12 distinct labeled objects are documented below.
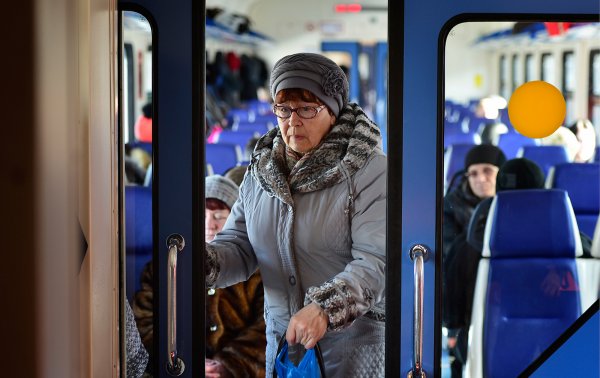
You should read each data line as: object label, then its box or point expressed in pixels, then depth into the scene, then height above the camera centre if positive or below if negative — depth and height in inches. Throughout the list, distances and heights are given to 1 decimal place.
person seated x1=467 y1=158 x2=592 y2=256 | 101.8 -3.2
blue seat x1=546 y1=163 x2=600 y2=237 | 101.6 -3.4
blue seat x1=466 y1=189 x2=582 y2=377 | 102.8 -12.3
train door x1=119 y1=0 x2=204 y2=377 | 100.4 -2.8
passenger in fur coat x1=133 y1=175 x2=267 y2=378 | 157.8 -27.6
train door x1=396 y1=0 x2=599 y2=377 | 98.7 +3.7
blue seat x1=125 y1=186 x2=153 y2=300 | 102.6 -7.7
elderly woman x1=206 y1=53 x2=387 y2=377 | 122.9 -7.7
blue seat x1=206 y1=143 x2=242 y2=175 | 206.4 -0.6
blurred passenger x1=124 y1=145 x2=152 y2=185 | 101.6 -1.1
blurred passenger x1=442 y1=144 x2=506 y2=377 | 101.3 -5.5
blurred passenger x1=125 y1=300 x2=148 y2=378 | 102.7 -21.1
